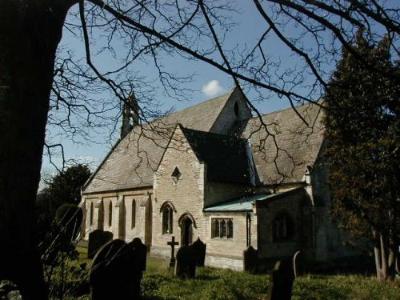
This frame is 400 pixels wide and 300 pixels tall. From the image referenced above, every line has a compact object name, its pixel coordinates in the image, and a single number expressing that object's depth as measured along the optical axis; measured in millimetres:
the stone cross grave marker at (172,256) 18375
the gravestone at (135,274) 5234
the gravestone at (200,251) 17922
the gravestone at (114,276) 4996
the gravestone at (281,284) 8203
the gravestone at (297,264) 15056
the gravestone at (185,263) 14132
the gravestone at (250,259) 18344
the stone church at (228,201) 20891
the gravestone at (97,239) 19695
